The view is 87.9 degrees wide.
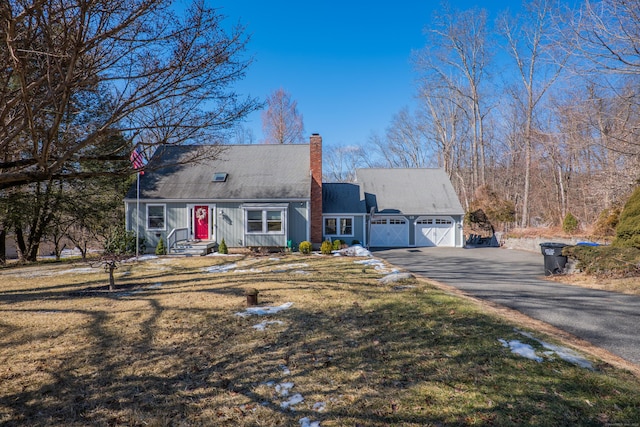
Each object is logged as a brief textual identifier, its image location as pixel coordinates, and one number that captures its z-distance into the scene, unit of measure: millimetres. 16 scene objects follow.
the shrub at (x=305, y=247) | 15648
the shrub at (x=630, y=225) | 9284
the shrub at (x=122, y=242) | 16062
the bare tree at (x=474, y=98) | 26828
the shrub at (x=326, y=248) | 15203
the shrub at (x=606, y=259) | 8617
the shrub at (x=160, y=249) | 15852
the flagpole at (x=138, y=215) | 16297
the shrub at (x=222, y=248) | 16016
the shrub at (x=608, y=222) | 14789
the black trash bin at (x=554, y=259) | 9875
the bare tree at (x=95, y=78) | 4160
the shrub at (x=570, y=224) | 17359
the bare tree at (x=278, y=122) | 30531
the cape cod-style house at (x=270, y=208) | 16734
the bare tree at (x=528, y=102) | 22203
